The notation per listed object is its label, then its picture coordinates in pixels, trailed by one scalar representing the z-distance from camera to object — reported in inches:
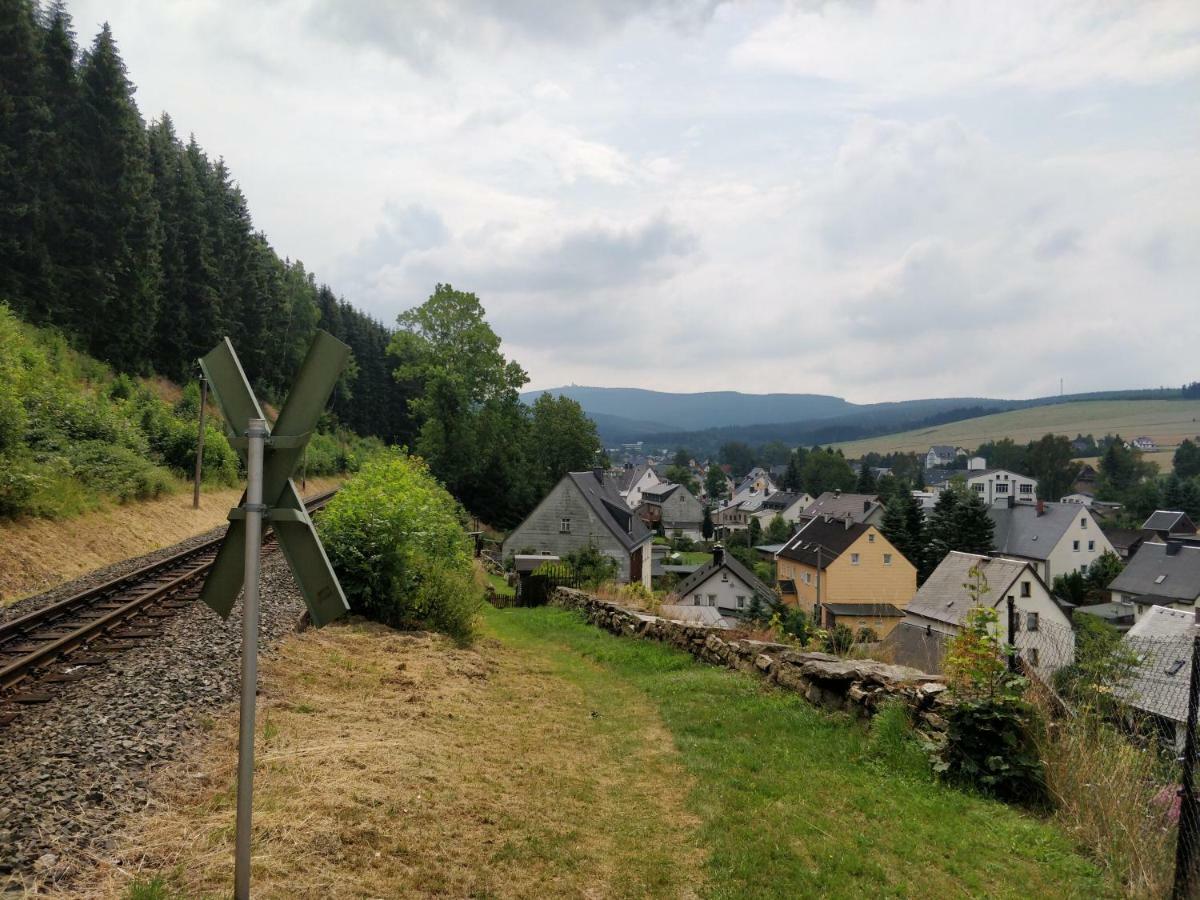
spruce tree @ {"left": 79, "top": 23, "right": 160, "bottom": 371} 1386.6
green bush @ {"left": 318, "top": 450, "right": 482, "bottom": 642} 436.1
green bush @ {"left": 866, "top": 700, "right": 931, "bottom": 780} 254.7
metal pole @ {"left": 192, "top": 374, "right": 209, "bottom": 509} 996.4
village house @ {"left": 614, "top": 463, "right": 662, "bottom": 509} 4413.1
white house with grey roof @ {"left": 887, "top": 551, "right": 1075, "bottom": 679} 1123.3
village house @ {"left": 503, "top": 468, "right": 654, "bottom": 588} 1545.3
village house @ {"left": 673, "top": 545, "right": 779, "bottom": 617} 1649.9
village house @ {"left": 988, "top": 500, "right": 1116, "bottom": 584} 2385.6
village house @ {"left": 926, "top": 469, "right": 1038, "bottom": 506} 4532.5
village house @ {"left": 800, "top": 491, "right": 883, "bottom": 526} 2903.5
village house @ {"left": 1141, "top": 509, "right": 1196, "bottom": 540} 2773.1
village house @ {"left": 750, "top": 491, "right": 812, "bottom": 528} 4304.1
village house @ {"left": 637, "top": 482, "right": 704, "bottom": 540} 3828.7
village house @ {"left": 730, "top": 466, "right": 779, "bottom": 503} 4986.2
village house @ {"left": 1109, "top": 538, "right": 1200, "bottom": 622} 1788.9
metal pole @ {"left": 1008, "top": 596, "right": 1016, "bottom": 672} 264.1
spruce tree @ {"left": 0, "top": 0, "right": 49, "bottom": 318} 1221.7
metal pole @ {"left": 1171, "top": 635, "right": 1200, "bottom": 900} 167.9
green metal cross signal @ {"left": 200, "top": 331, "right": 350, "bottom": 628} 121.5
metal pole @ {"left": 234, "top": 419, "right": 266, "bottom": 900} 115.0
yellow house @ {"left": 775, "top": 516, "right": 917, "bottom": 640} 1863.9
